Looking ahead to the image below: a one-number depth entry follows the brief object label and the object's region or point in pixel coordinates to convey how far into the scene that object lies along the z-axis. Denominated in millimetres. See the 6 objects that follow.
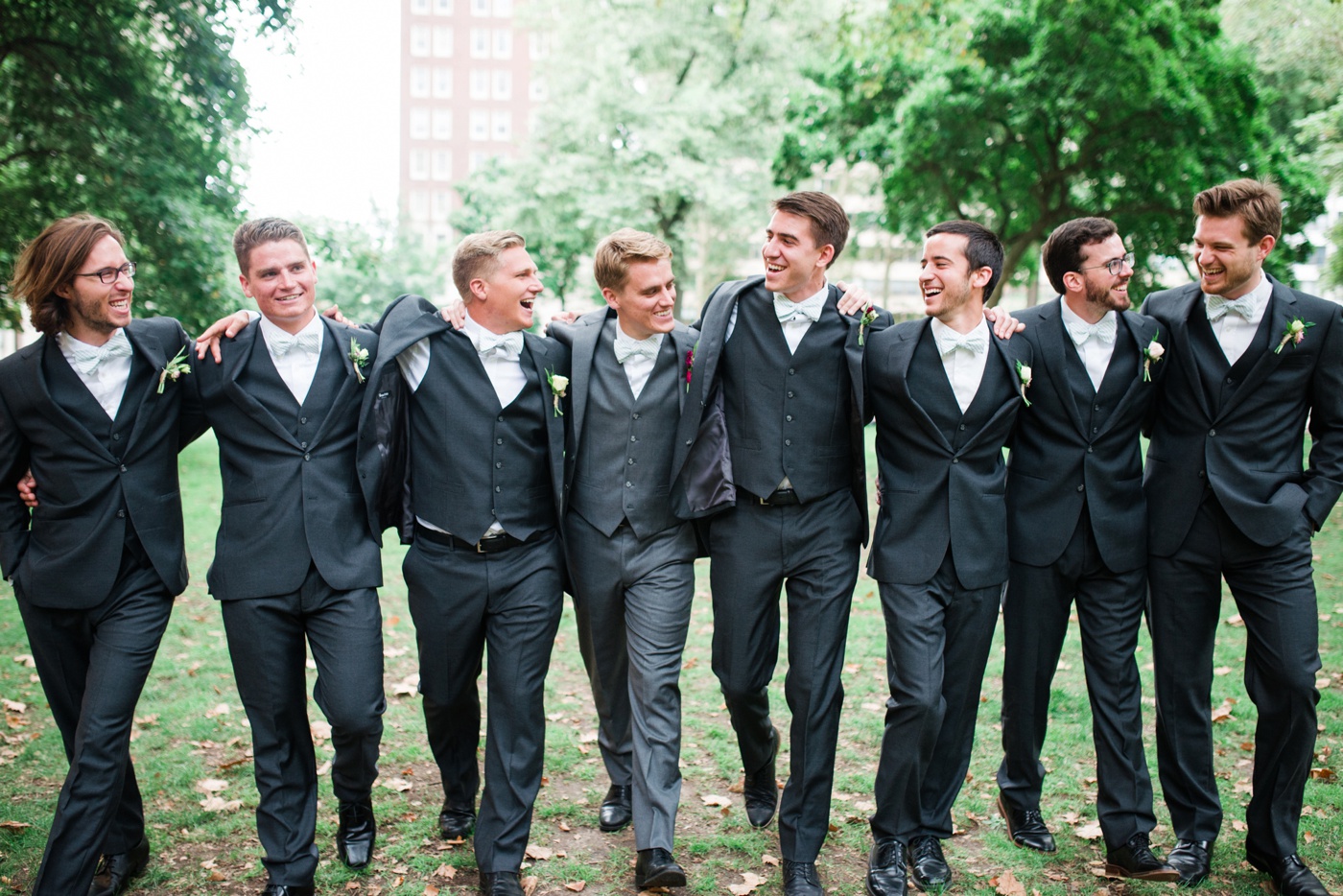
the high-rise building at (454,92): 84500
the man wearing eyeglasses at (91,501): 4281
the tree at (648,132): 26297
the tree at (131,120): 12680
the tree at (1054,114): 15375
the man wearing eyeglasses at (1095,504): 4766
